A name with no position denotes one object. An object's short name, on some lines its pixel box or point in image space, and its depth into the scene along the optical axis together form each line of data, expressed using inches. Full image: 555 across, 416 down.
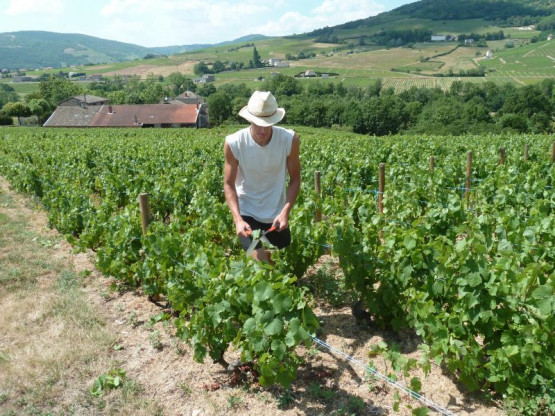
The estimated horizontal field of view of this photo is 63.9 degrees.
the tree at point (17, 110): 2546.8
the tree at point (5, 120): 2396.2
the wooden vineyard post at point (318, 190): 267.1
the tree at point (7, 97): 3754.7
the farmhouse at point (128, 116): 2252.7
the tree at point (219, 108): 2723.9
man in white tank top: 149.9
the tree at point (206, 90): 4114.2
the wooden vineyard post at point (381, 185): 299.7
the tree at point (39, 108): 2701.8
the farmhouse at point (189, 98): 3560.5
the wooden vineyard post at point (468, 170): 363.3
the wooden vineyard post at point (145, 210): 212.3
